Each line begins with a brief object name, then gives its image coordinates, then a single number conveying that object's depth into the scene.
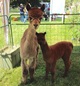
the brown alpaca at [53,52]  2.22
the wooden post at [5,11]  3.57
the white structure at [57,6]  9.80
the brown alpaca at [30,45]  1.78
